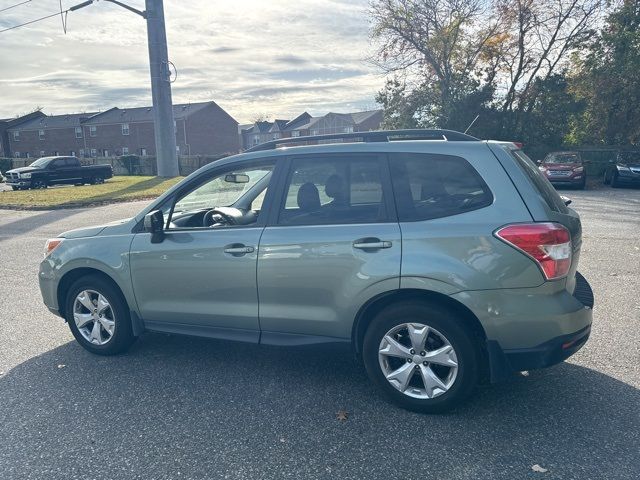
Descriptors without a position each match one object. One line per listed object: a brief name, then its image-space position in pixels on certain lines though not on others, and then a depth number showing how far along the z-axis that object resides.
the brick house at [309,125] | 73.25
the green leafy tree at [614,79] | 25.91
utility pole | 22.03
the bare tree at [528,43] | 27.28
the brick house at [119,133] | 62.97
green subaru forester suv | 3.24
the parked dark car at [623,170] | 21.41
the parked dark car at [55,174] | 25.58
